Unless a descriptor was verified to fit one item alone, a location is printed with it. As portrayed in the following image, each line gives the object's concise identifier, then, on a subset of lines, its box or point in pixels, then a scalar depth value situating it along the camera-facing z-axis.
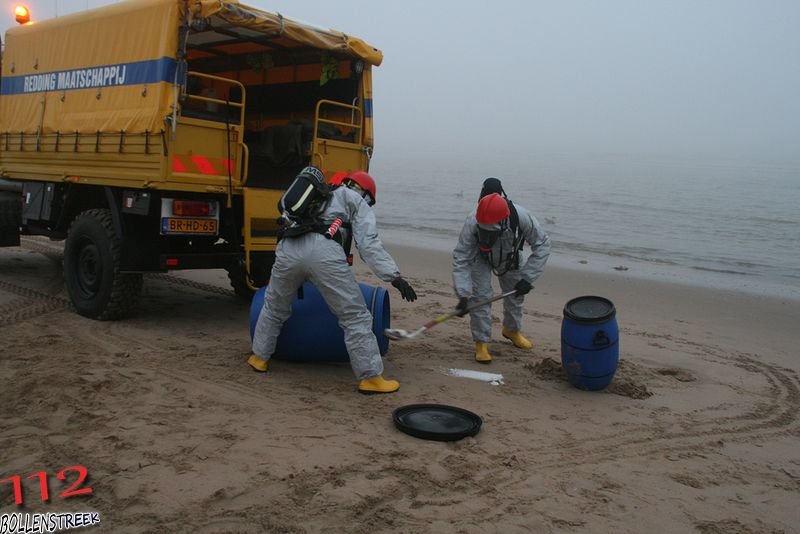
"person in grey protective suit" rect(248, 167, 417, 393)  4.57
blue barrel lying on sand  5.10
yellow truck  5.83
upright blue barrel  4.89
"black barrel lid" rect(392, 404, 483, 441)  3.95
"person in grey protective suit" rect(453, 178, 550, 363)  5.56
